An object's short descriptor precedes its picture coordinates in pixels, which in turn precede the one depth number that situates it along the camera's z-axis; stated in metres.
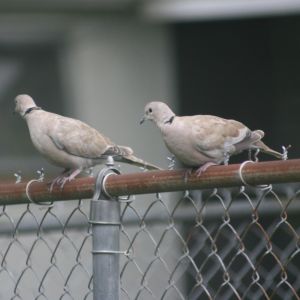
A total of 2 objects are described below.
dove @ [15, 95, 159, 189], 8.70
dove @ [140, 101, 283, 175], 6.77
